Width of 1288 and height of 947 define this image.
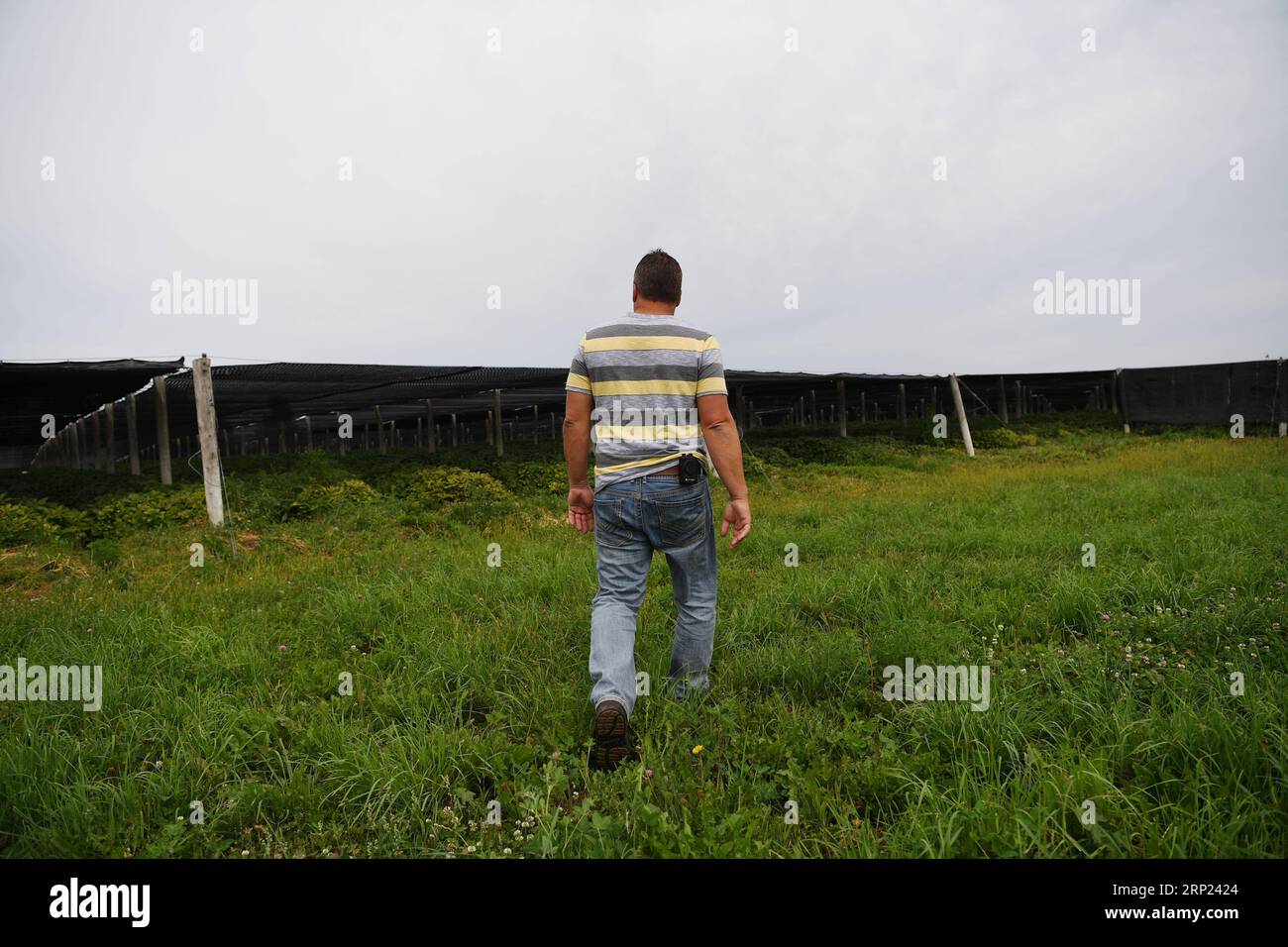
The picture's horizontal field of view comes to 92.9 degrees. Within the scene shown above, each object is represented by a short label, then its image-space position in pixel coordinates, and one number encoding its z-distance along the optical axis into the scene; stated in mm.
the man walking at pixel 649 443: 2465
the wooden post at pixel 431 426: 19764
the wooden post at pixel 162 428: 12234
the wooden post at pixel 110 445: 16641
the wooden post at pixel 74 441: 24483
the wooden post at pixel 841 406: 19453
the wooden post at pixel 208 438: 8453
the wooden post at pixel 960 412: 16989
